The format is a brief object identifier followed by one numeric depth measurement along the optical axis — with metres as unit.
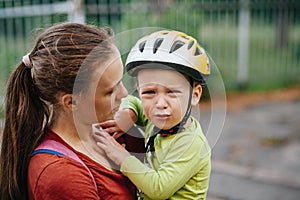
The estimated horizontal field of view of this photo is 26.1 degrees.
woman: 1.29
